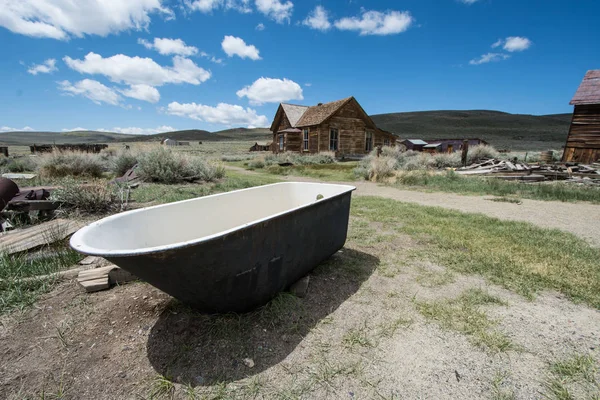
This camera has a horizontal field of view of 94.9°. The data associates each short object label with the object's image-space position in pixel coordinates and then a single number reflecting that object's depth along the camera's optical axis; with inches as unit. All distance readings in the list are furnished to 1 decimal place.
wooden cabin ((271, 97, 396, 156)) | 782.5
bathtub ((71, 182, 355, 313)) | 63.1
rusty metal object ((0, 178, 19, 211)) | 169.5
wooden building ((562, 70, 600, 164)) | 498.6
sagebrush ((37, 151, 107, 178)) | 366.6
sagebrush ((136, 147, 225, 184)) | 338.0
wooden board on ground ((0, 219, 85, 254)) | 120.1
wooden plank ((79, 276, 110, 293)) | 98.0
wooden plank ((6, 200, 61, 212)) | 168.0
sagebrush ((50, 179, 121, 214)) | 181.0
